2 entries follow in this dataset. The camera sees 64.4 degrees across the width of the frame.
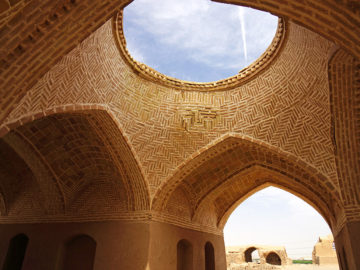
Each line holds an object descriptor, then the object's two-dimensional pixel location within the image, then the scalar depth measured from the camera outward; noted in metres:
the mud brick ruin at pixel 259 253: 19.62
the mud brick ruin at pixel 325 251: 18.39
